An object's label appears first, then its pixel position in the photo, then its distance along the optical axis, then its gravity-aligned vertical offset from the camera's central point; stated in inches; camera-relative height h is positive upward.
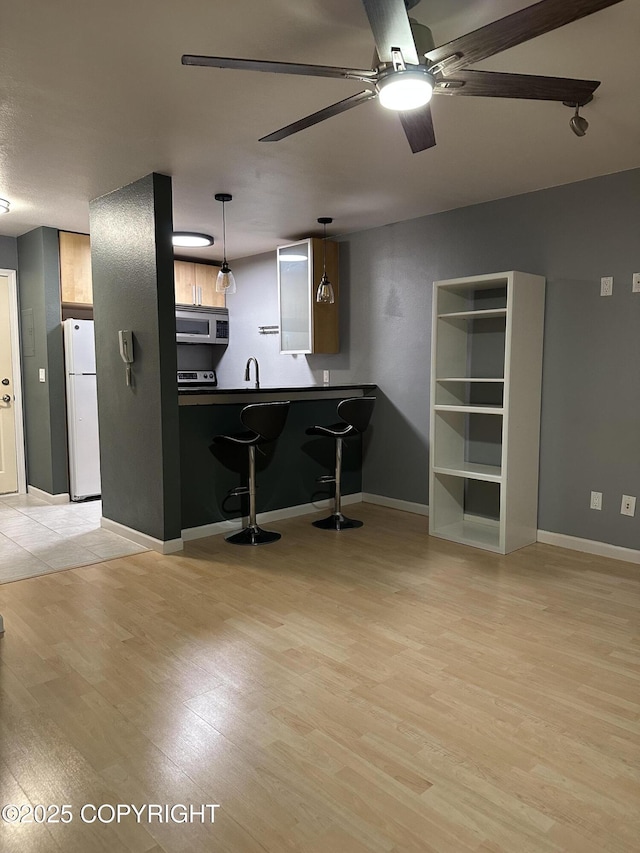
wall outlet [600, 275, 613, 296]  147.7 +19.7
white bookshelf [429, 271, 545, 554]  152.0 -11.1
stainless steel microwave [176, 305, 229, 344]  248.1 +18.0
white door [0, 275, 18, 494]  224.1 -17.2
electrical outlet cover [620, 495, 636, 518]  146.2 -33.7
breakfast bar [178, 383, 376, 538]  165.6 -26.3
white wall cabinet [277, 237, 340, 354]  211.5 +23.8
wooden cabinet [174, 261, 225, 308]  247.3 +34.9
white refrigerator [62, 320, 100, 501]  209.5 -12.0
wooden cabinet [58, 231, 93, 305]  209.6 +35.0
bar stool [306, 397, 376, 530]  173.9 -18.2
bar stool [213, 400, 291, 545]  155.5 -18.5
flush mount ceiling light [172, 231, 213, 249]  210.2 +45.1
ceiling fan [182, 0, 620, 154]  60.3 +34.5
